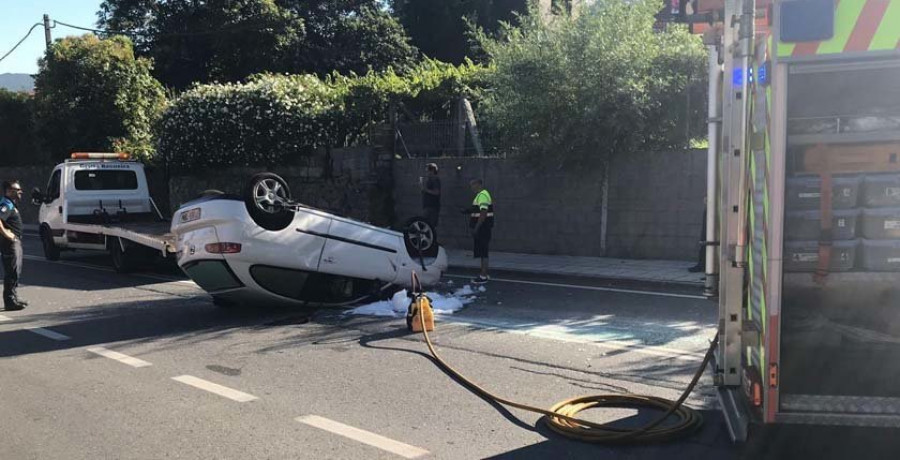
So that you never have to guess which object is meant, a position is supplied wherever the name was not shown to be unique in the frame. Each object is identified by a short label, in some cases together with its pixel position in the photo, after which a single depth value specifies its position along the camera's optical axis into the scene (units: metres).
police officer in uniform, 9.67
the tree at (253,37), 34.41
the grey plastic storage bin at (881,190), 4.45
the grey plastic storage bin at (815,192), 4.47
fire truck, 3.73
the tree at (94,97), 24.53
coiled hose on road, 4.54
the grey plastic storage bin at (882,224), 4.46
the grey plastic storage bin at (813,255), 4.51
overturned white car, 8.16
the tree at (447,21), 38.12
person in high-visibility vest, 11.70
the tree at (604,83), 12.98
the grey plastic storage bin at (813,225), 4.49
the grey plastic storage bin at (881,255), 4.45
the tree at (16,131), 30.97
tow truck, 13.23
